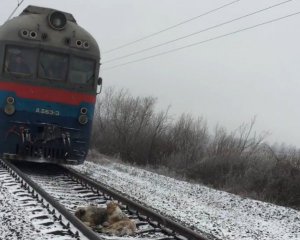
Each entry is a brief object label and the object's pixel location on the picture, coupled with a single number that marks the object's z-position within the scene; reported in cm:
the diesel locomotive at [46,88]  1120
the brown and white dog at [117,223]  614
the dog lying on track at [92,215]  655
